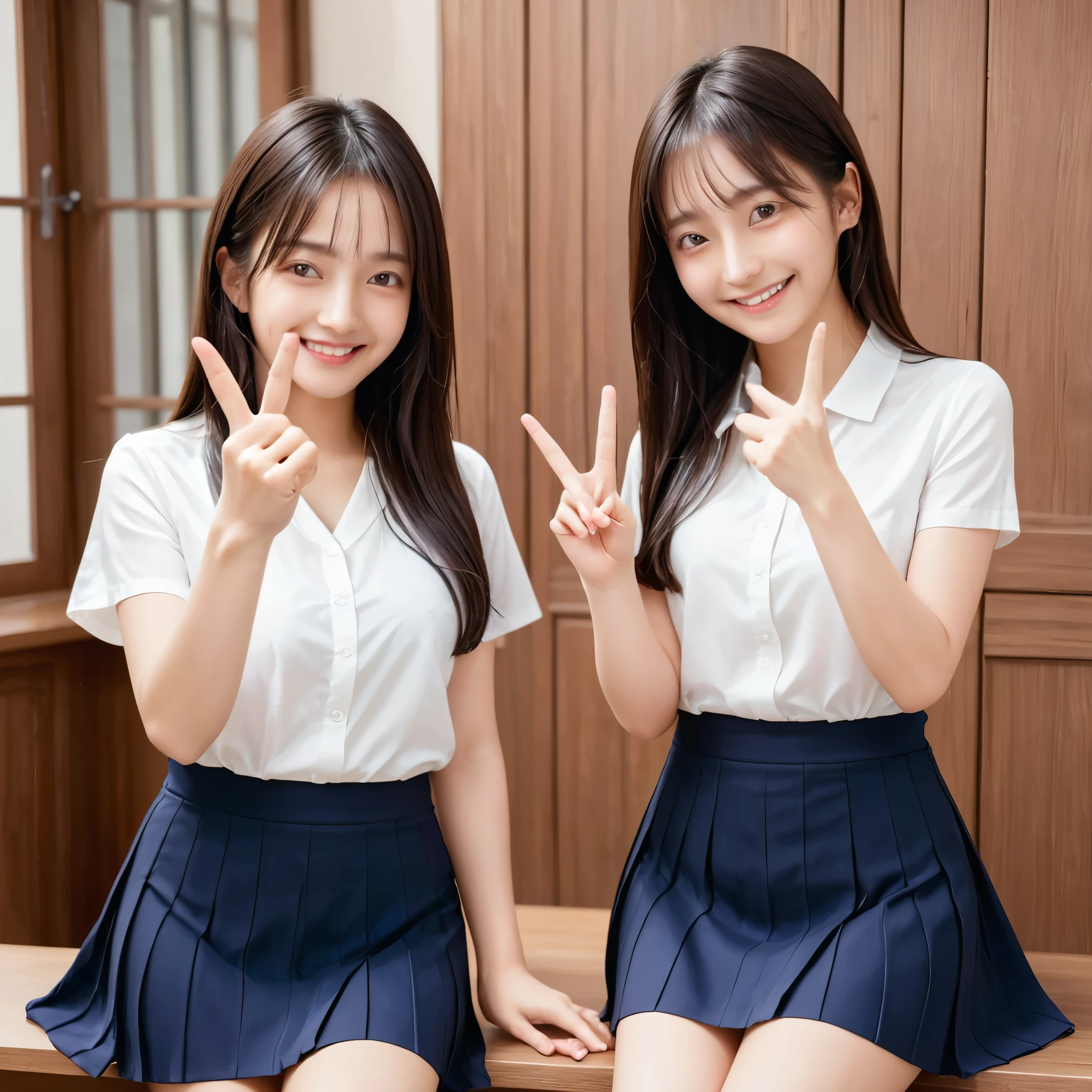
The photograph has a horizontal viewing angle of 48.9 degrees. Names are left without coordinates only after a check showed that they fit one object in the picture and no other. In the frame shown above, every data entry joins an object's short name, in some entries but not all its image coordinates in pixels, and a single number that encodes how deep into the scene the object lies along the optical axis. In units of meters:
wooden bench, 1.42
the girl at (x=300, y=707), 1.35
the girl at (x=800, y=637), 1.33
